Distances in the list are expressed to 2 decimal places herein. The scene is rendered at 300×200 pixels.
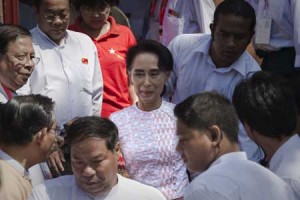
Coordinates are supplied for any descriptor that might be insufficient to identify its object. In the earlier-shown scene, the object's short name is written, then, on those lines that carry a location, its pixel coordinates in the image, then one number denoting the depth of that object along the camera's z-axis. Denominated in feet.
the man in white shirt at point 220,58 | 28.09
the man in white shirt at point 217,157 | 17.22
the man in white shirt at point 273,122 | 19.80
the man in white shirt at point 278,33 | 30.53
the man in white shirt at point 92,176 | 21.84
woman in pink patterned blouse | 25.70
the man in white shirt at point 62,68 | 28.40
